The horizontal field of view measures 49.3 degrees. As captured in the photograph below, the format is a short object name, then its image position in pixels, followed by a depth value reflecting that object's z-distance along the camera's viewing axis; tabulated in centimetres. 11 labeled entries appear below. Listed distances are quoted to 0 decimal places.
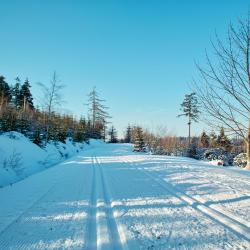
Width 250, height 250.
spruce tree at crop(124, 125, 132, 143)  9146
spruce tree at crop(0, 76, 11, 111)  5142
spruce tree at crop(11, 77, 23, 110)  5596
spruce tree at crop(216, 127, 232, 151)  4168
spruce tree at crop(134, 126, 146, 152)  4504
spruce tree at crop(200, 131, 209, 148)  5931
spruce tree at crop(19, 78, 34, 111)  5644
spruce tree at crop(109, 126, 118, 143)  8962
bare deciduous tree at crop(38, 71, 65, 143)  3106
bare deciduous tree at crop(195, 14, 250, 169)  935
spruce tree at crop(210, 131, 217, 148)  4584
